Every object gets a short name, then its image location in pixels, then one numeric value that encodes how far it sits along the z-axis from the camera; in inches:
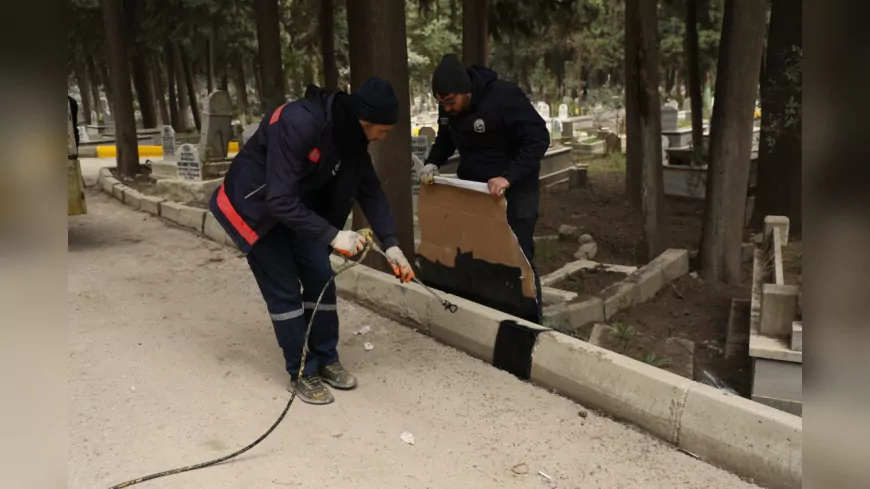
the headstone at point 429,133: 571.4
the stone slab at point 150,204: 391.2
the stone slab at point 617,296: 222.1
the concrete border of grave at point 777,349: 167.0
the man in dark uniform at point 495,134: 179.2
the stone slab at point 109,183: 472.3
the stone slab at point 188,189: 402.6
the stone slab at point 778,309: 171.6
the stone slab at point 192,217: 339.6
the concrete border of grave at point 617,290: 209.2
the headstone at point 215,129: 463.2
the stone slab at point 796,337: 165.8
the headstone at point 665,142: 636.6
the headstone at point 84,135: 939.1
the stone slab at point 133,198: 413.7
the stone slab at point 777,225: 271.4
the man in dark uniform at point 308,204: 134.9
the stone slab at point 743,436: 115.5
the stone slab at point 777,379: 167.5
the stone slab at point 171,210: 364.2
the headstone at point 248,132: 370.3
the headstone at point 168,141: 531.8
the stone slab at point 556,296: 229.5
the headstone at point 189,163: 420.5
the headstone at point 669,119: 701.9
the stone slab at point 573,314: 205.0
